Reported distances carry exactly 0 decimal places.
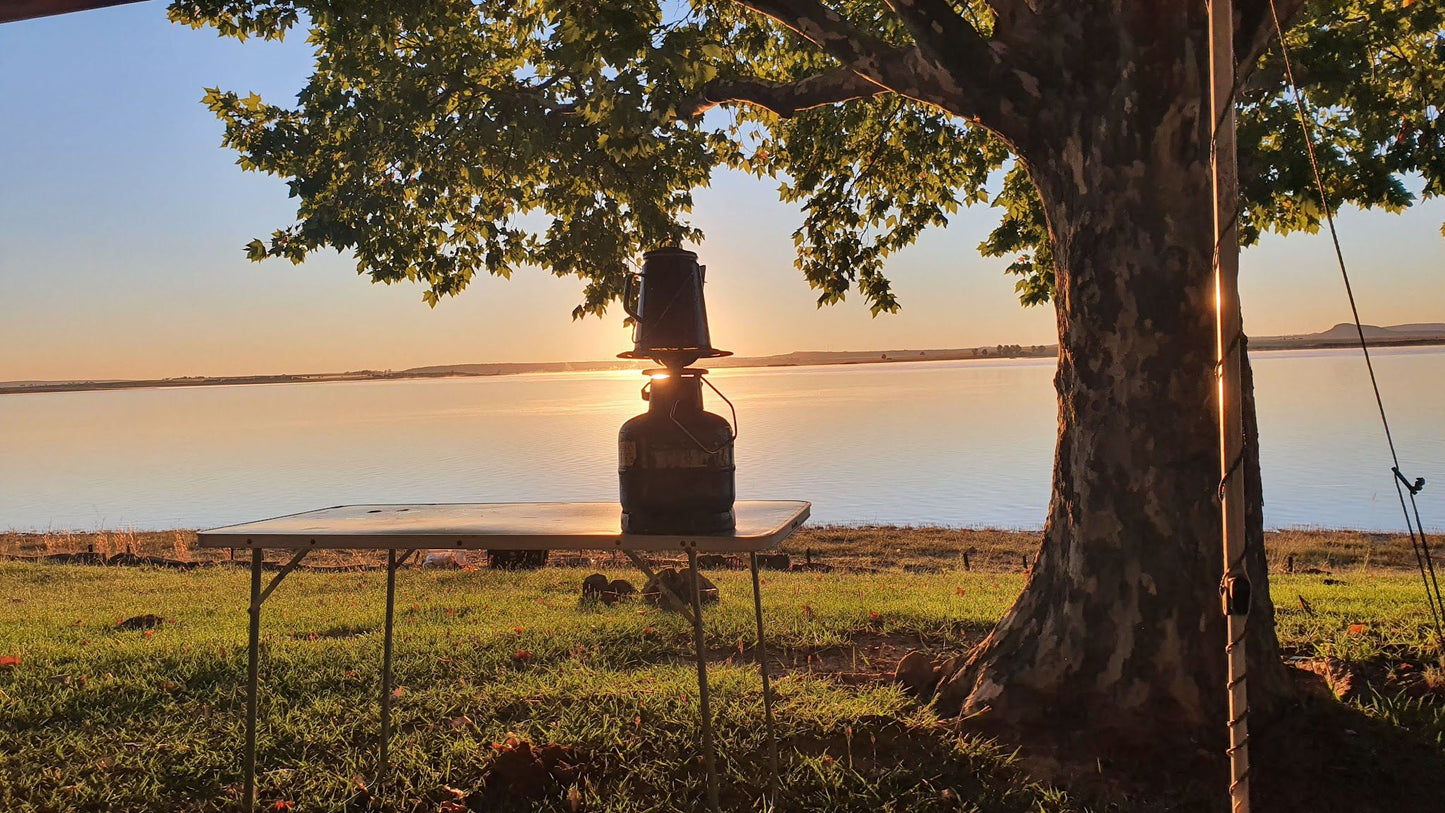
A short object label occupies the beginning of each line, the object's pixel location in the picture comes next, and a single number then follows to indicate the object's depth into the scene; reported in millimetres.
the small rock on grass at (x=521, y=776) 4516
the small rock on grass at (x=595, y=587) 9388
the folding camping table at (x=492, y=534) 3631
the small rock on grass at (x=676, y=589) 8680
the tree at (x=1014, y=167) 4852
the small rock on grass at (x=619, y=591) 9306
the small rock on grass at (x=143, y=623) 8742
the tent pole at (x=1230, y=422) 2742
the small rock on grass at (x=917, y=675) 5566
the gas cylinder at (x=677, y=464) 3729
